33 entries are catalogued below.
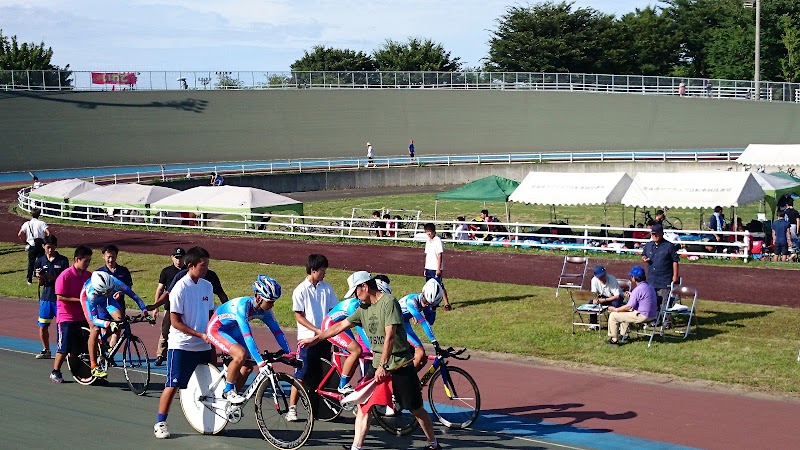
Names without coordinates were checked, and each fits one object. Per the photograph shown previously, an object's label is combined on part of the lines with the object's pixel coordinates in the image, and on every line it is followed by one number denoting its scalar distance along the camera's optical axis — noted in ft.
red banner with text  205.46
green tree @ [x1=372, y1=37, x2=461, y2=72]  296.71
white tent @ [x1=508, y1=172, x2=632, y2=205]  93.40
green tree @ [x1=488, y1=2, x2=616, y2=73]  267.39
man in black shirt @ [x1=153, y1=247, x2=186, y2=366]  49.75
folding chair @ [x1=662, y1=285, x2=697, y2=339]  53.68
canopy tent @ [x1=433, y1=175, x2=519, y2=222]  101.85
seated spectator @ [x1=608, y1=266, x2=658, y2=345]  51.80
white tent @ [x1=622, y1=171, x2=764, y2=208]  86.48
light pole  187.83
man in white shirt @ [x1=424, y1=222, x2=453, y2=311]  64.23
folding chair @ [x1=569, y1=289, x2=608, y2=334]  54.85
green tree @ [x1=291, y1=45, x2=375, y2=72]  305.26
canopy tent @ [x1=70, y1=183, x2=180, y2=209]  123.03
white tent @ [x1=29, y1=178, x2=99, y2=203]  131.44
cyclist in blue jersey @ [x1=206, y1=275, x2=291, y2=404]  33.76
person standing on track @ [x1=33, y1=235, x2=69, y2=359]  49.98
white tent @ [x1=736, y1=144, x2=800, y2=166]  122.72
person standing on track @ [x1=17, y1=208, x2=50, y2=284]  79.51
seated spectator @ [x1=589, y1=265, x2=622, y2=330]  55.26
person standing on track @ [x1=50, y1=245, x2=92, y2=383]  44.70
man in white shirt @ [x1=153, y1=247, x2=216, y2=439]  35.50
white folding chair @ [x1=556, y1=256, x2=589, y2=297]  64.84
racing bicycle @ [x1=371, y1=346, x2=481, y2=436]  37.40
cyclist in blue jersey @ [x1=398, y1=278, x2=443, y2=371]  34.19
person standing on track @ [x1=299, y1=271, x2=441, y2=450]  31.94
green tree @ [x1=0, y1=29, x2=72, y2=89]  261.85
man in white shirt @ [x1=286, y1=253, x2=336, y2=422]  36.83
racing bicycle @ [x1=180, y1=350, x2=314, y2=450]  34.42
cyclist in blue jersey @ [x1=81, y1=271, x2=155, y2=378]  42.18
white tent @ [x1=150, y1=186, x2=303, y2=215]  114.21
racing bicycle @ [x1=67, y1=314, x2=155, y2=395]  44.01
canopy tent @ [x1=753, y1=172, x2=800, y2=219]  95.30
